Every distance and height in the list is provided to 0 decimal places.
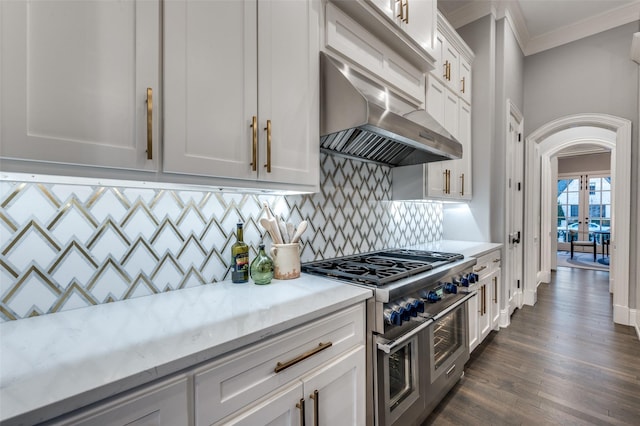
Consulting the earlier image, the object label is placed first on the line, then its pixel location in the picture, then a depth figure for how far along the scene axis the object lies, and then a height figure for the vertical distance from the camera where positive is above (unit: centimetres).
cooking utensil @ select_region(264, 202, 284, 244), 150 -10
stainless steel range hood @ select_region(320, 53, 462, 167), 140 +47
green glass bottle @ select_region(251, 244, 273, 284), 140 -27
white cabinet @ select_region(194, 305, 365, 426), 81 -54
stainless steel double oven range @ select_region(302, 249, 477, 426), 131 -58
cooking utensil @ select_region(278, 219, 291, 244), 155 -11
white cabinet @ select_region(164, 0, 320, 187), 99 +48
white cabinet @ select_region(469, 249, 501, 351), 238 -77
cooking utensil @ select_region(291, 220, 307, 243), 154 -10
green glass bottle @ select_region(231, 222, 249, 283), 142 -23
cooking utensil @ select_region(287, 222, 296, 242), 157 -9
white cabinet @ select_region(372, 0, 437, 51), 175 +127
